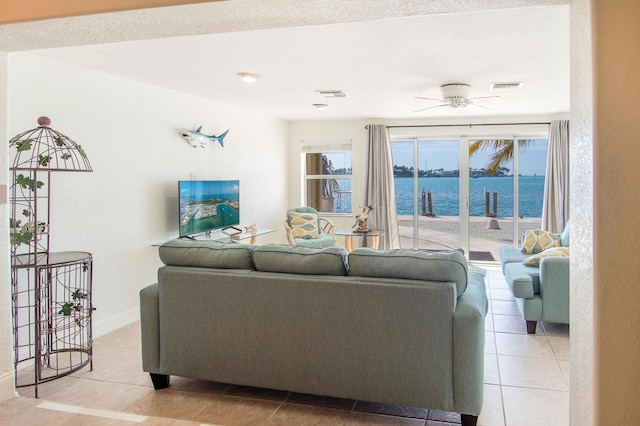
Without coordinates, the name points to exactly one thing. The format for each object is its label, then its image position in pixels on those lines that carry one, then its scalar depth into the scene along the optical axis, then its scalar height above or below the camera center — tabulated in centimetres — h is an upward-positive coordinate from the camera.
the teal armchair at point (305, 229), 656 -24
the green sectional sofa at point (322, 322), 238 -59
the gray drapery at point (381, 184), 741 +44
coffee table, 668 -34
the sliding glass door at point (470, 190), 738 +36
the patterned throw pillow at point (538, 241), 531 -33
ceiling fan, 458 +116
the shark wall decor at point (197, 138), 509 +83
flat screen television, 488 +8
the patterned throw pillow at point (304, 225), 679 -18
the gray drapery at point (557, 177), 675 +50
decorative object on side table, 684 -16
